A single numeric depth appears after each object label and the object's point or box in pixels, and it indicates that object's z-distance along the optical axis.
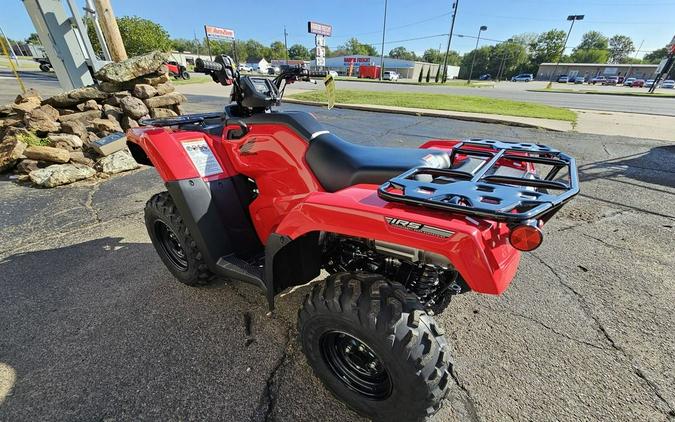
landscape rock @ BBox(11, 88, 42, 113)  5.75
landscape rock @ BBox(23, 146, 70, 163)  4.79
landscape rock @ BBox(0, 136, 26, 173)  4.86
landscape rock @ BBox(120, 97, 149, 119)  6.57
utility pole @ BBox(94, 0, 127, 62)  6.79
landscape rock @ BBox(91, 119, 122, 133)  6.05
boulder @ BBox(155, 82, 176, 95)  7.46
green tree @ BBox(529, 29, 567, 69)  79.00
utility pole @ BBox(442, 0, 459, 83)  35.03
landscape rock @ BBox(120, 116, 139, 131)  6.57
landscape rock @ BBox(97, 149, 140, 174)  5.11
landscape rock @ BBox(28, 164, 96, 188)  4.48
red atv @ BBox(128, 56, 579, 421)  1.15
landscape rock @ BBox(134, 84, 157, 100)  7.02
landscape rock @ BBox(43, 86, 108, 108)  6.20
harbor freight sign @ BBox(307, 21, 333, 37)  37.34
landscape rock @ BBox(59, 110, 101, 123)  5.92
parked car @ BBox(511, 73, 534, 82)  63.38
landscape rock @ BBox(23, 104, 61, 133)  5.52
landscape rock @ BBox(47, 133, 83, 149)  5.24
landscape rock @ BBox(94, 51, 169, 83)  6.66
